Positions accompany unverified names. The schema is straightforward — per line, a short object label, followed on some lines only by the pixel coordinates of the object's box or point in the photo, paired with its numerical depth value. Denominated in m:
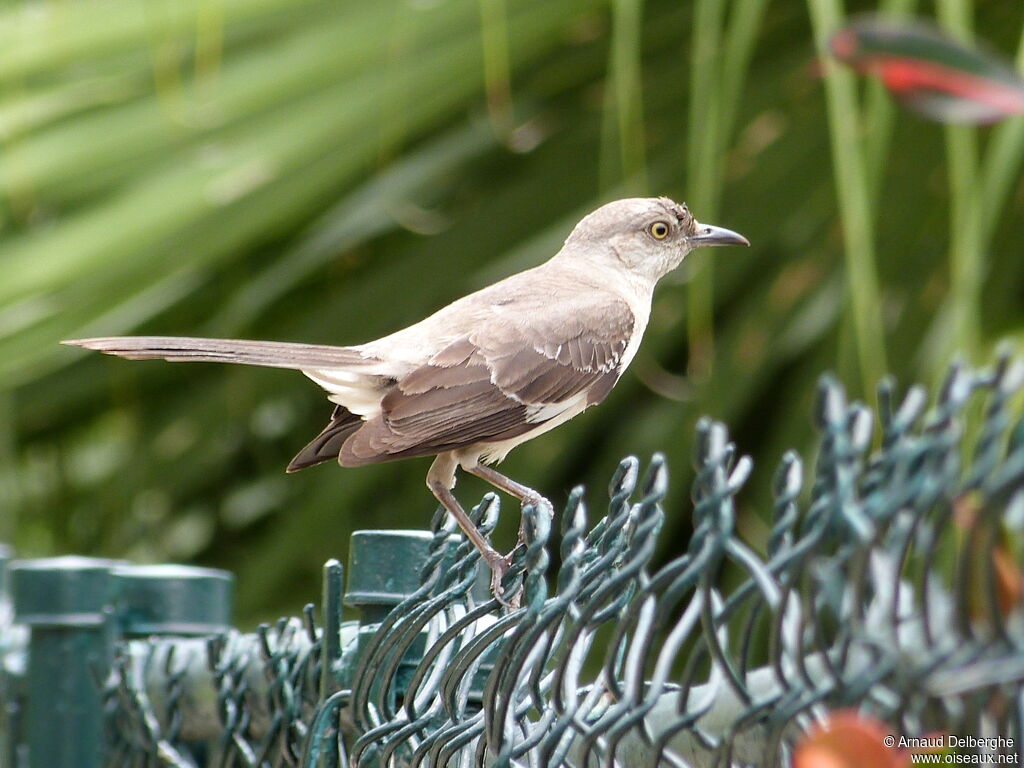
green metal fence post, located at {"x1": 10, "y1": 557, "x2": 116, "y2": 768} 5.36
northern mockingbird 5.69
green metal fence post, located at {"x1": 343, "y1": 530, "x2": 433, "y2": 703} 4.20
